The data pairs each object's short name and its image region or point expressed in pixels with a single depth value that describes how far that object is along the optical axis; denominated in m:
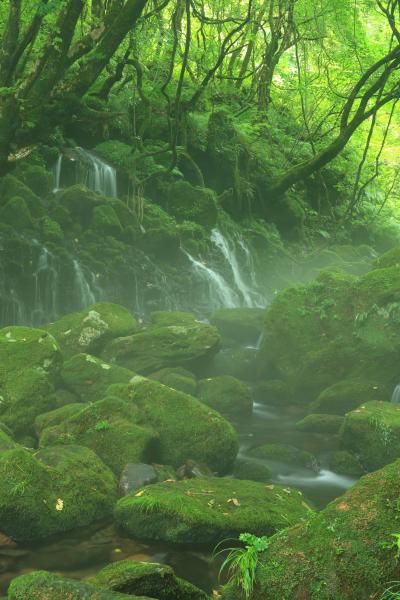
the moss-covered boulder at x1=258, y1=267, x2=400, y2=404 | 10.68
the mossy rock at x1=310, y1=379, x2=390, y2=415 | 9.95
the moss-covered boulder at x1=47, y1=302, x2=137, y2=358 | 11.03
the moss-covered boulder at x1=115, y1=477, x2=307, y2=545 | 5.38
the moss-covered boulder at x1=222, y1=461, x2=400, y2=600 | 3.15
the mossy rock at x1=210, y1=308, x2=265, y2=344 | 13.83
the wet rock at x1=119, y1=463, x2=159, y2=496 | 6.32
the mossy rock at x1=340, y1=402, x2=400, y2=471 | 7.81
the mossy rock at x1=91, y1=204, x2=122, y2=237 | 14.77
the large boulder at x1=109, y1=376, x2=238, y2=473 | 7.38
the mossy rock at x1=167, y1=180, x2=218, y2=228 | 17.73
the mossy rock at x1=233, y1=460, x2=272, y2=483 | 7.38
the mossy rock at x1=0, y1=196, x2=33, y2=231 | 13.38
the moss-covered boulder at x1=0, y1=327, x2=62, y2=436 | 7.91
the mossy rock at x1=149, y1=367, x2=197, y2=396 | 10.10
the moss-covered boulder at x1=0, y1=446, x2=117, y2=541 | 5.36
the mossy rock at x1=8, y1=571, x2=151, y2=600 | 3.06
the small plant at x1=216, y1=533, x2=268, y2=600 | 3.32
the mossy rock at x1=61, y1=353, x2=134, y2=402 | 9.07
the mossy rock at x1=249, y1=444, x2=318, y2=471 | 7.96
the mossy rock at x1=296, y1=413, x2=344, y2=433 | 9.23
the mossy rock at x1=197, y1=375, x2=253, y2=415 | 9.91
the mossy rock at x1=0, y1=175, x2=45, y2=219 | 13.77
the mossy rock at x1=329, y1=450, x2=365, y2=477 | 7.79
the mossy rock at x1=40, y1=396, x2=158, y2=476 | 6.92
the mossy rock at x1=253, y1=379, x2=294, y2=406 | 10.86
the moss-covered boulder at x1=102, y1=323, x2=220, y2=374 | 10.94
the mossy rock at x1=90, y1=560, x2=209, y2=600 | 3.39
